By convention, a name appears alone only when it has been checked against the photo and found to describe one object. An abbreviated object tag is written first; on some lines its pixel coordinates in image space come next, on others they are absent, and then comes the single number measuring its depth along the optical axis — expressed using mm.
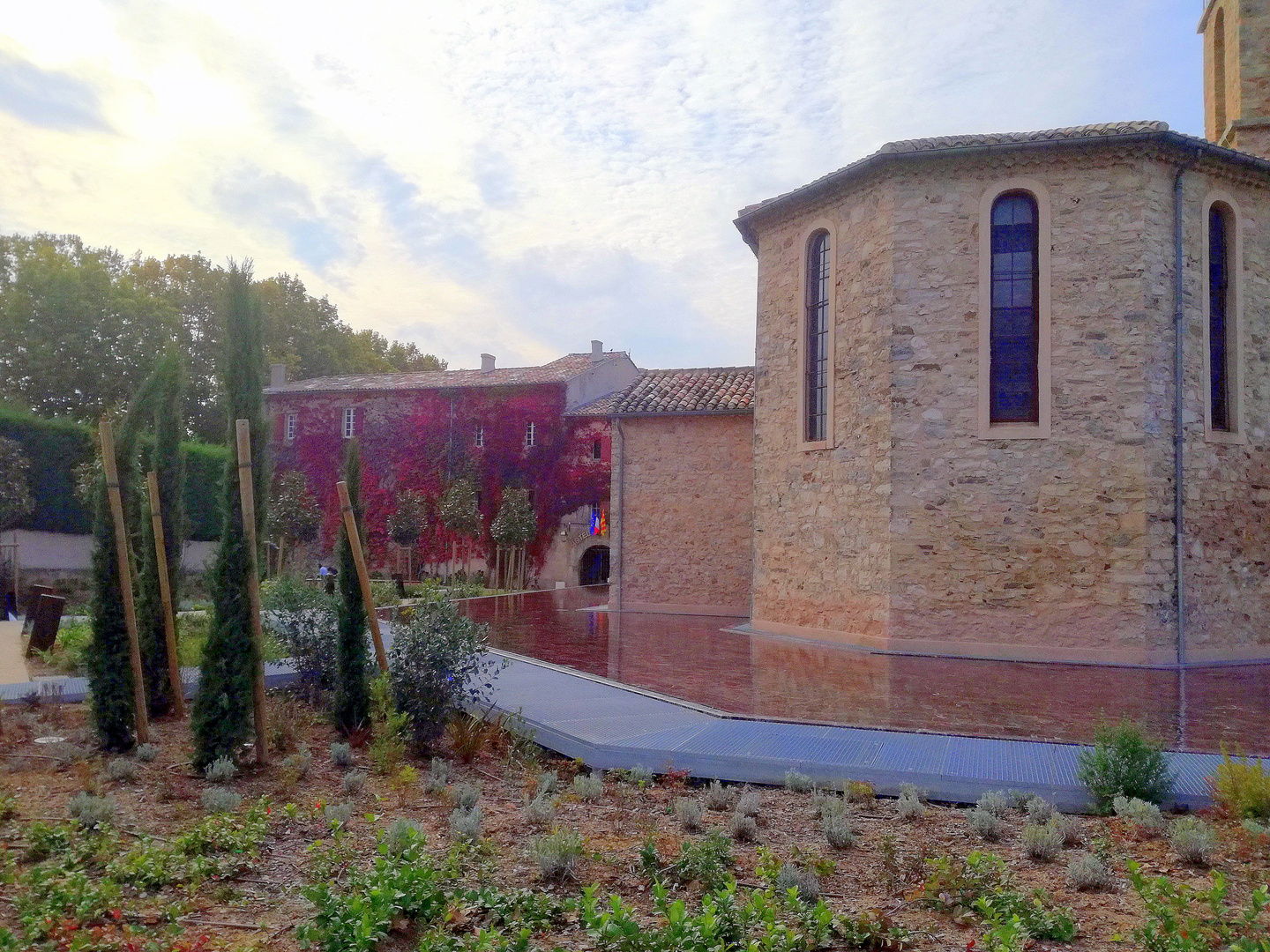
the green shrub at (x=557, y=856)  4227
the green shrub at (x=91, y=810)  4824
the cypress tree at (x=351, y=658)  7039
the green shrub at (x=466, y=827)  4707
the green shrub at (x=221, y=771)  5867
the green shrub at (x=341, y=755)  6367
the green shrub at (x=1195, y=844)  4488
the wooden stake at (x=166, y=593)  7278
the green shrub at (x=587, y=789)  5707
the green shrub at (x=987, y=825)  4980
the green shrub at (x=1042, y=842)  4605
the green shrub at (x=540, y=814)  5113
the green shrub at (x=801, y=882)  3969
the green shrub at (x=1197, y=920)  3287
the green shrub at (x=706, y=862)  4125
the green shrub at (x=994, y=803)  5375
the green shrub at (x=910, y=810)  5410
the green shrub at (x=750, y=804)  5250
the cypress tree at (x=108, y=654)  6621
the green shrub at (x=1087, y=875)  4176
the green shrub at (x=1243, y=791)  5133
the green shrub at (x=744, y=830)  4918
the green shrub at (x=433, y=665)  6969
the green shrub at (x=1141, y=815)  5051
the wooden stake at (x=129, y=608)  6570
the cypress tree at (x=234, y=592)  6133
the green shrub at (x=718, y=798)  5656
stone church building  12656
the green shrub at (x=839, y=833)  4785
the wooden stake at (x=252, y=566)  6199
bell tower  16000
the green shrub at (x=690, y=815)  5113
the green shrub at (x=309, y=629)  8477
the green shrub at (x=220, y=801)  5188
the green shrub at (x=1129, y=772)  5469
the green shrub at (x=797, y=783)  5941
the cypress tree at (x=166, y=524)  7551
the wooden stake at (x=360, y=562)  7035
